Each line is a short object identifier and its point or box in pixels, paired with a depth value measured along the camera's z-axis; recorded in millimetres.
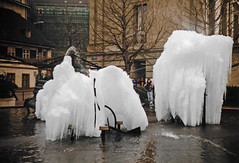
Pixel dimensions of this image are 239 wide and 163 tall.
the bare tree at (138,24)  19484
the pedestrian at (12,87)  18186
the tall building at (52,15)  60588
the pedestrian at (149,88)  17766
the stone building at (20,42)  39772
